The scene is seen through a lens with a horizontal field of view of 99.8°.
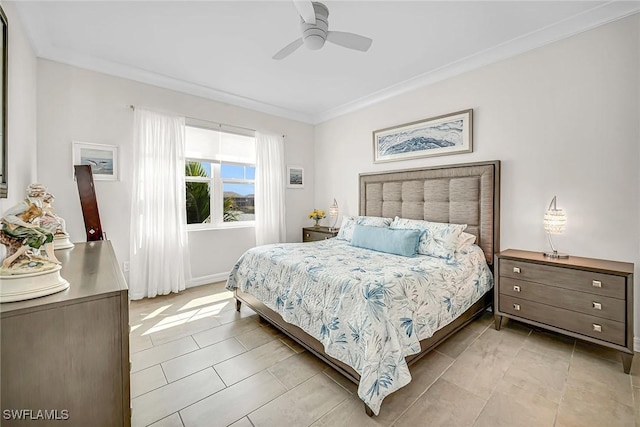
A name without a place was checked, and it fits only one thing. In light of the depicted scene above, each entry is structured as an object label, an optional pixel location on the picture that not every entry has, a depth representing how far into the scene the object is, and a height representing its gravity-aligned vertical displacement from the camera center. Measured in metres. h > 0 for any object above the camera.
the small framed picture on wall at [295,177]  4.82 +0.58
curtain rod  3.25 +1.25
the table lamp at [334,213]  4.54 -0.09
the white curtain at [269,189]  4.34 +0.32
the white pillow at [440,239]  2.64 -0.33
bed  1.61 -0.61
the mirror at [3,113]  1.54 +0.58
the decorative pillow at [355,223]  3.50 -0.20
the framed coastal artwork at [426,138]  3.15 +0.90
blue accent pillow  2.75 -0.35
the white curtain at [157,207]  3.28 +0.03
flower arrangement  4.70 -0.12
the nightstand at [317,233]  4.21 -0.41
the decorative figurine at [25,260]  0.86 -0.17
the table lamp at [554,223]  2.39 -0.15
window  3.86 +0.49
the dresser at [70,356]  0.79 -0.46
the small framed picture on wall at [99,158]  2.96 +0.59
